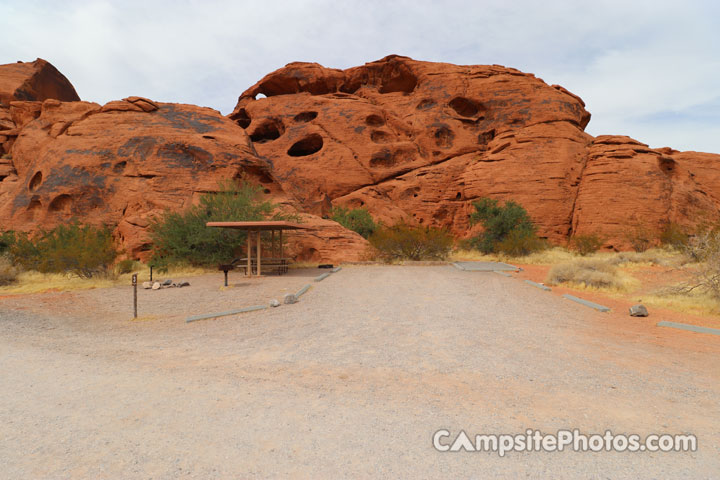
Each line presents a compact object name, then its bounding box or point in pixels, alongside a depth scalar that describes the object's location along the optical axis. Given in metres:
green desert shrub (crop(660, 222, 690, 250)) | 20.06
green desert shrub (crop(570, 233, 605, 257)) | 23.27
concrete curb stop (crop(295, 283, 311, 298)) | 9.54
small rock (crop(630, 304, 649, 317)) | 7.27
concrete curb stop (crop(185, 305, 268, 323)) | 7.20
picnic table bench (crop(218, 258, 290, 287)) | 14.84
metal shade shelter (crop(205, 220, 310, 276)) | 12.66
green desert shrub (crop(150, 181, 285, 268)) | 15.94
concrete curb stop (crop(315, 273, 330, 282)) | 12.75
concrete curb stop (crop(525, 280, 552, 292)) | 10.38
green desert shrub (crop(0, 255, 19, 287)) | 12.78
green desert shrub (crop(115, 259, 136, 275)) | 15.03
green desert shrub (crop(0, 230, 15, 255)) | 16.55
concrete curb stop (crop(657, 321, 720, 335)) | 5.95
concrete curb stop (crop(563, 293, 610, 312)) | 7.78
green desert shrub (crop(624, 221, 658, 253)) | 24.36
